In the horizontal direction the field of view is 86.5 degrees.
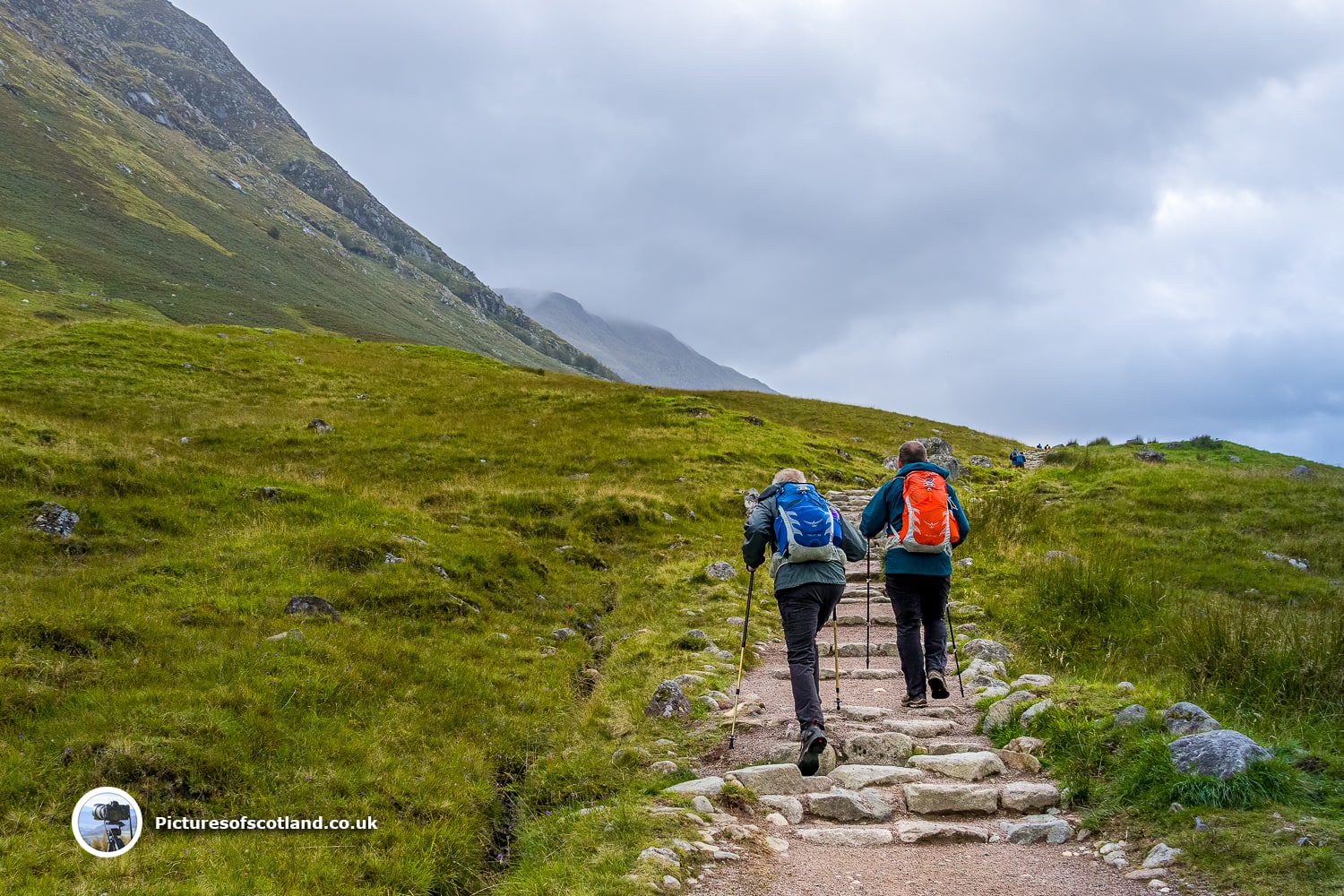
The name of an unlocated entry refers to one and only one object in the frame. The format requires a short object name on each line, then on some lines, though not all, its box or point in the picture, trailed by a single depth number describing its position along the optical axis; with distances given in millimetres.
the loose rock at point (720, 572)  17547
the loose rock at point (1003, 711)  8352
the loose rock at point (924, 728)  8547
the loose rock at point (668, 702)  9641
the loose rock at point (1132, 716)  6946
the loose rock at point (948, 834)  6250
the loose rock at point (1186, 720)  6488
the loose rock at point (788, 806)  6773
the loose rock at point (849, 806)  6707
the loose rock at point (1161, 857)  5199
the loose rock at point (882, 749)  7953
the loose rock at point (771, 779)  7281
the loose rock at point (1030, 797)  6645
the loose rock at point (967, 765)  7227
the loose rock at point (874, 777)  7352
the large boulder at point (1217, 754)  5754
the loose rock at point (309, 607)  11336
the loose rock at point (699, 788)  7016
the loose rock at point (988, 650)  11102
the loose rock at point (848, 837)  6266
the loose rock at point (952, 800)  6711
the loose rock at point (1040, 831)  6066
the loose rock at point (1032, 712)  7984
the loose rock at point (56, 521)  12938
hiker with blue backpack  7930
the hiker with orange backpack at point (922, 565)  9297
